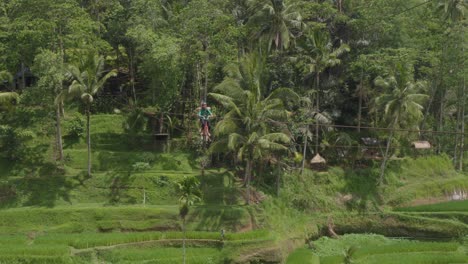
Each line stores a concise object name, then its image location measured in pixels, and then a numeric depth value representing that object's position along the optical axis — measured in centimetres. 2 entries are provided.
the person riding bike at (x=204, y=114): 3188
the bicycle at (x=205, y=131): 3250
